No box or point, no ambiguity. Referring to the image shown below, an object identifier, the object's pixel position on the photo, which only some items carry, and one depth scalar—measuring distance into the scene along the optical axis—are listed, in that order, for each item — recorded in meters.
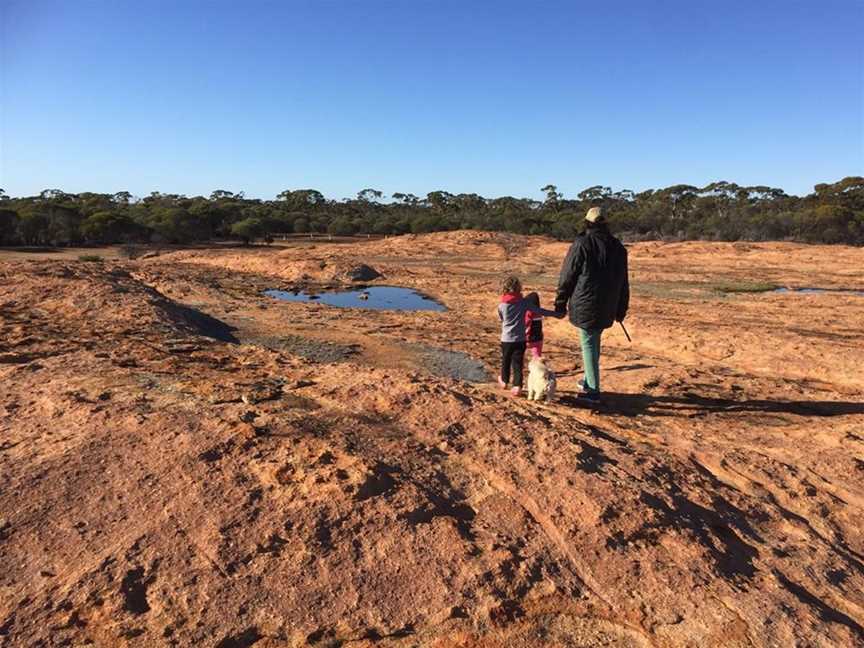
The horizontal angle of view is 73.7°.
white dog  5.06
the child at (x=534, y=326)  5.40
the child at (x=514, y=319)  5.44
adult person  4.72
